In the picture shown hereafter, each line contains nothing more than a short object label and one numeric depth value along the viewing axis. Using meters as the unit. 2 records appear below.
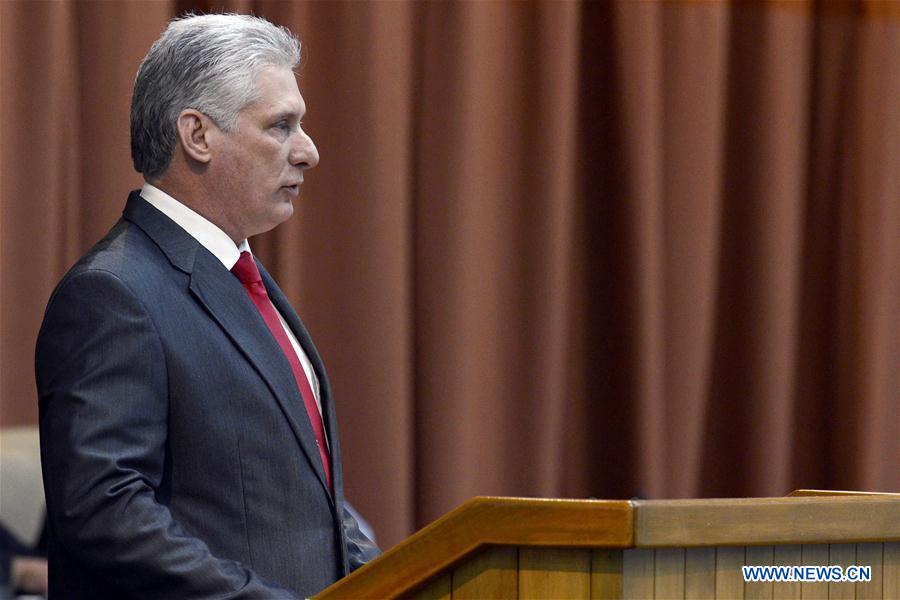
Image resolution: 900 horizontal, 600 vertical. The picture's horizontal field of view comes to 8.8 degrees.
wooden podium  6.23
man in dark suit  6.46
